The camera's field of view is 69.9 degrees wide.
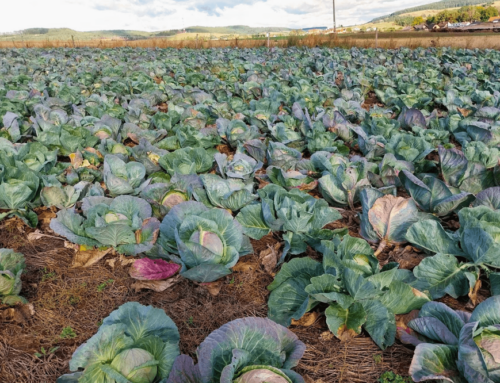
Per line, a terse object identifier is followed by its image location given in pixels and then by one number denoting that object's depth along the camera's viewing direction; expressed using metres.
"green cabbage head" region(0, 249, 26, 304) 2.24
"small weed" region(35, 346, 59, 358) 2.03
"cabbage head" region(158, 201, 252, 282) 2.33
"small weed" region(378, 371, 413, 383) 1.82
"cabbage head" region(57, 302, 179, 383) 1.63
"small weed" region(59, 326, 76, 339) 2.15
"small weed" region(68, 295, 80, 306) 2.42
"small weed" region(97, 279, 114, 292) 2.54
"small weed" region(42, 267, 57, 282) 2.65
